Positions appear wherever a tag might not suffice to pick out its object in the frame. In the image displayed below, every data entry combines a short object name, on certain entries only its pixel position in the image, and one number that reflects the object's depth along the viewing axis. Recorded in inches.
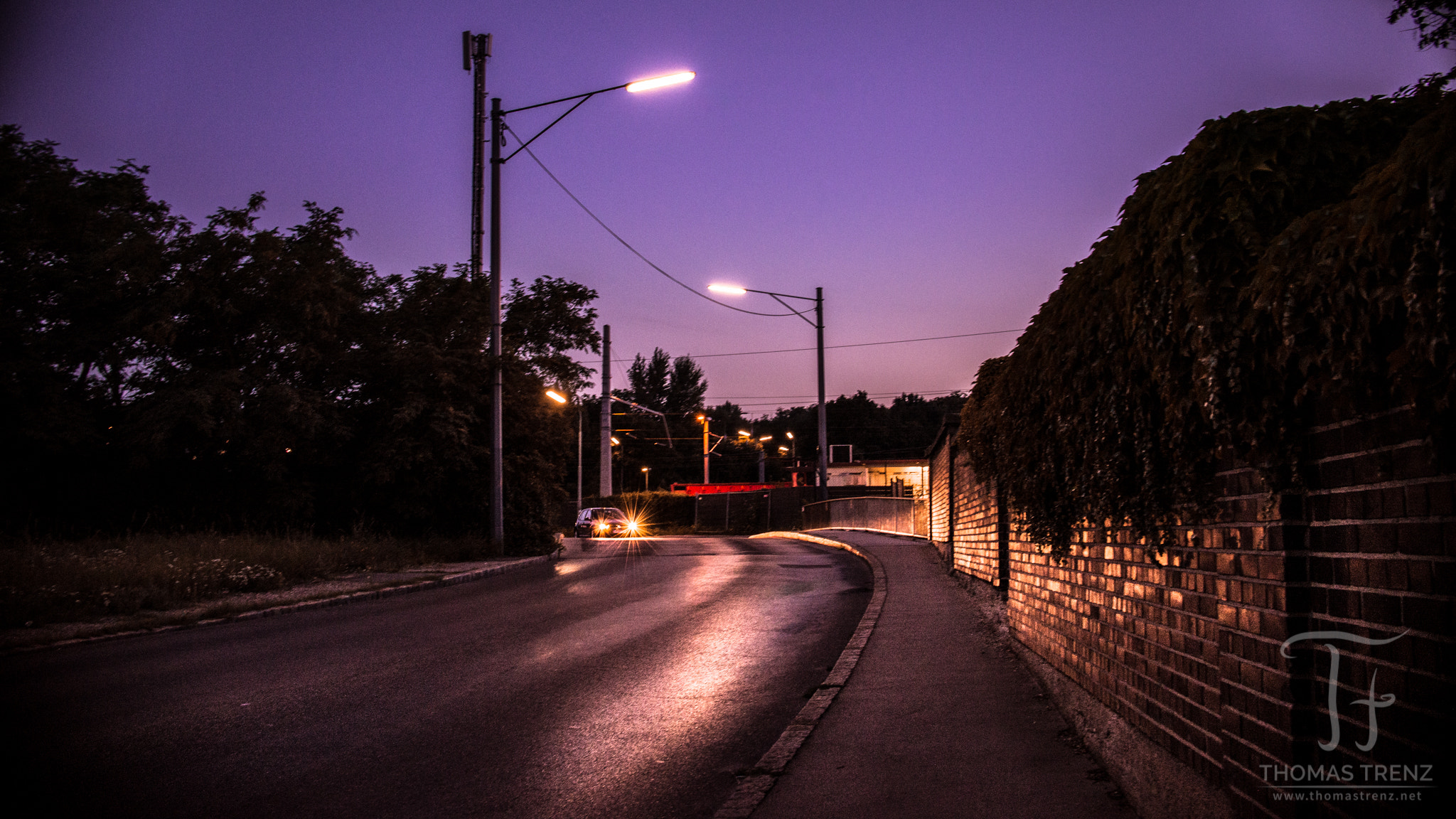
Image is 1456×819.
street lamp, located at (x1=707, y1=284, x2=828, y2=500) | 1261.1
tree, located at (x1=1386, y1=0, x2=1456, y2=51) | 233.6
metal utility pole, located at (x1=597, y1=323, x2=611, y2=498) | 1754.4
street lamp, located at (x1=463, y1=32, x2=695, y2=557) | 848.3
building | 3117.6
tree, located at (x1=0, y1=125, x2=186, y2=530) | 706.2
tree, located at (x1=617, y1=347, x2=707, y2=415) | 4692.4
